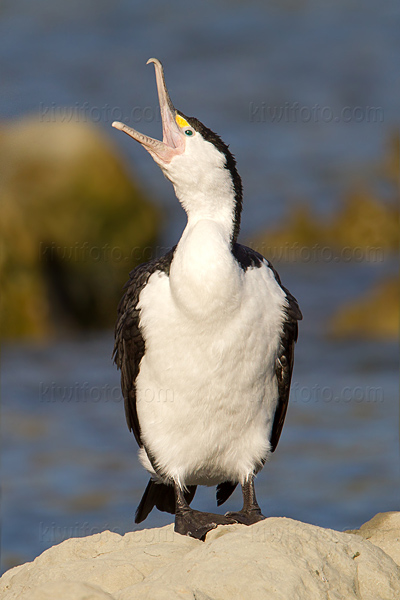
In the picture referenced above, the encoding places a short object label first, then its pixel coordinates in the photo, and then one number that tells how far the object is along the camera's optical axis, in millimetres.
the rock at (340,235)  21297
